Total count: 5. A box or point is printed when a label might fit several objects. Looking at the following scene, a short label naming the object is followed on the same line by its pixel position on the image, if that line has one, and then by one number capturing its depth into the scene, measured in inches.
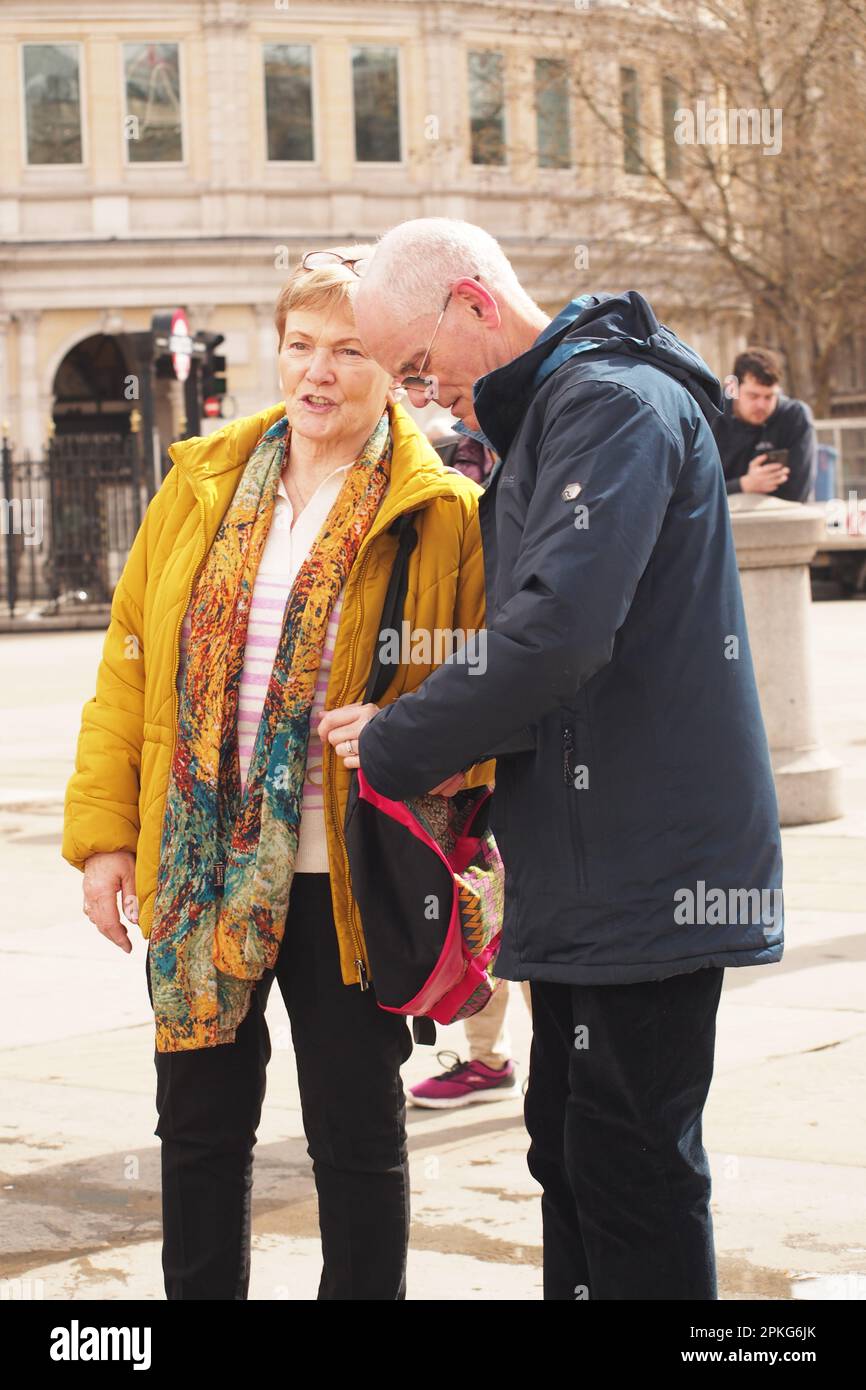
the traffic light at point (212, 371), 808.3
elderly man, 108.1
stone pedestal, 362.6
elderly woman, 131.3
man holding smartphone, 342.6
